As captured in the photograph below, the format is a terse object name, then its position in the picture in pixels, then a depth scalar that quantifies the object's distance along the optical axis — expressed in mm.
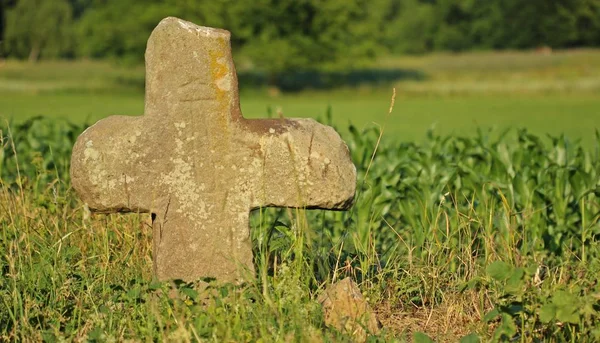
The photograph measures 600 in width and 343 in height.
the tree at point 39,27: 114180
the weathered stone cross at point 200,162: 9024
